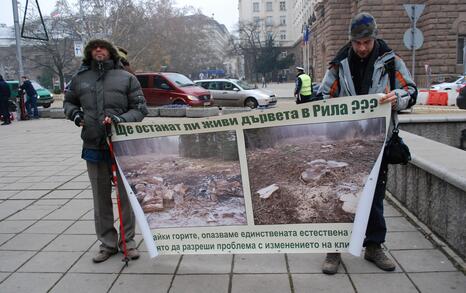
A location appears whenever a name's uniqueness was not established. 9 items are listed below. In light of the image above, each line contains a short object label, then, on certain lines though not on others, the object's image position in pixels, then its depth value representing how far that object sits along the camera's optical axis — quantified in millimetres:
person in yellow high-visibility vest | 13930
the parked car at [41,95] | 24422
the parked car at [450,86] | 23103
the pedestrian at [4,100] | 16784
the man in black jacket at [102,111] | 3795
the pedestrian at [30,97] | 18844
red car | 19234
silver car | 21245
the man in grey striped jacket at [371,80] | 3385
